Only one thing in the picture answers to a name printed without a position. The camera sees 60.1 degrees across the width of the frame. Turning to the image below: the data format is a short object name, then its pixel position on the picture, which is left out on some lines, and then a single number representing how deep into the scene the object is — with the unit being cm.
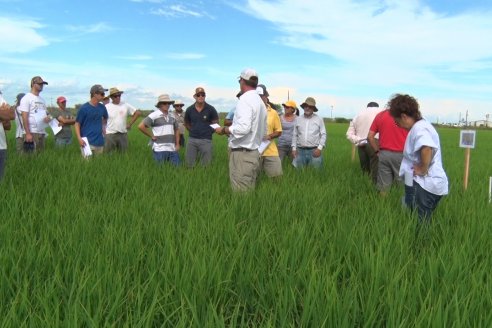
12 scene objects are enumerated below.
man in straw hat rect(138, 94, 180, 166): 680
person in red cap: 908
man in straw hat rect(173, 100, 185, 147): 893
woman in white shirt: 340
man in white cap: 443
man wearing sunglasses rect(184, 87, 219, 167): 689
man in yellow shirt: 561
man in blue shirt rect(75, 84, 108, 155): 664
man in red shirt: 505
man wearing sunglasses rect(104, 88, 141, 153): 745
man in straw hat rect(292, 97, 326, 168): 700
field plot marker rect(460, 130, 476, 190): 566
